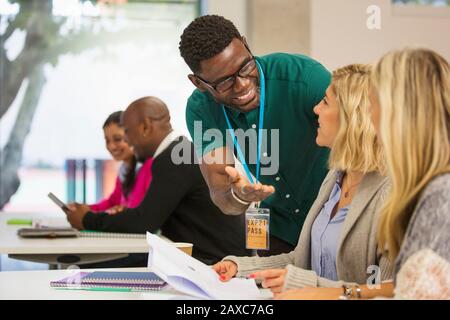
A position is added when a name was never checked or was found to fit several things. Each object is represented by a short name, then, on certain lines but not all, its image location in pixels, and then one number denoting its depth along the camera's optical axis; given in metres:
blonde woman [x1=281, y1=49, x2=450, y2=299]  1.37
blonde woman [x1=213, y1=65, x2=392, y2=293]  1.88
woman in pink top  4.47
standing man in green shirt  2.35
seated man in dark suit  3.27
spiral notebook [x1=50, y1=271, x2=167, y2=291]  1.85
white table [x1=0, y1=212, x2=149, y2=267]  3.02
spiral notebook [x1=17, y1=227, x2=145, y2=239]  3.30
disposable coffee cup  2.28
